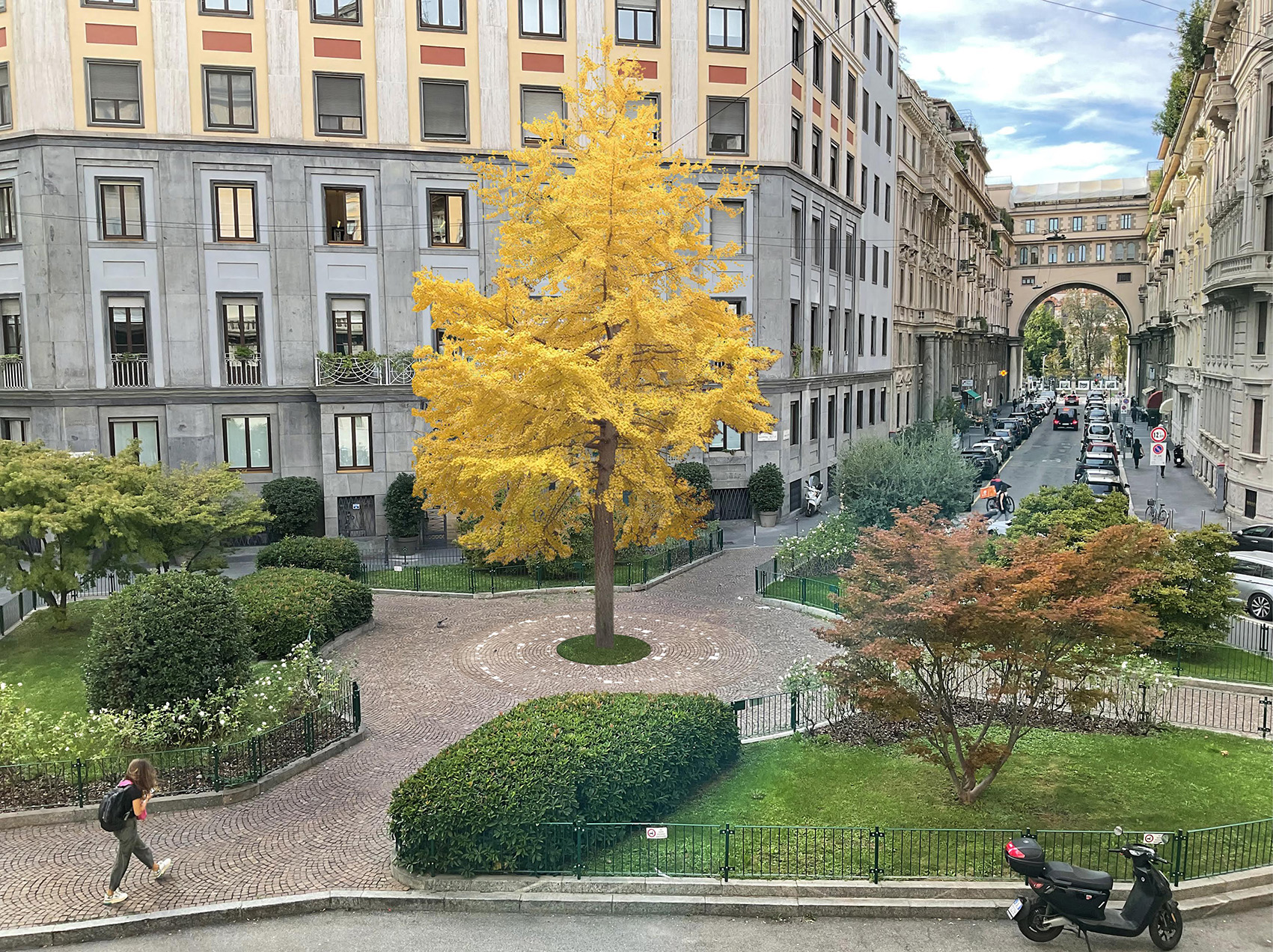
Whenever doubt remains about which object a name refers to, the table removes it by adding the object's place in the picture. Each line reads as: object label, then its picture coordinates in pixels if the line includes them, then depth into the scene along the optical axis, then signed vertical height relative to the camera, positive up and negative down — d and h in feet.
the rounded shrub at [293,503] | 105.70 -12.70
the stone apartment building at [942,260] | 202.40 +28.94
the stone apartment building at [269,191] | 102.06 +21.20
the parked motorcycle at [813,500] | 130.72 -16.33
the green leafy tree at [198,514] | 70.59 -9.54
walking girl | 35.50 -15.42
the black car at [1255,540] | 86.33 -15.00
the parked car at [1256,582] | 74.02 -16.34
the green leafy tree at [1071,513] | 70.90 -10.50
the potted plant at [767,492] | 121.19 -14.05
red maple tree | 37.86 -9.65
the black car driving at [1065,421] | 266.16 -12.61
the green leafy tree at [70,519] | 65.72 -8.71
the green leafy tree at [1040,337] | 455.22 +17.74
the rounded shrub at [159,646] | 48.78 -13.02
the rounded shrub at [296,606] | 65.16 -15.31
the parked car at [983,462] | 149.89 -13.55
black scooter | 32.60 -17.64
